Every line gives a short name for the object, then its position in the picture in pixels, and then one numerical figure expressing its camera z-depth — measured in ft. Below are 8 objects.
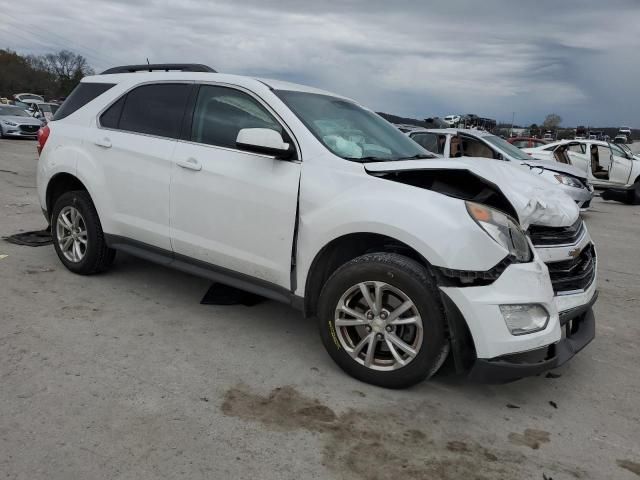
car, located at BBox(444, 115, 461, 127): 66.07
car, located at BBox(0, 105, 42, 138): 70.95
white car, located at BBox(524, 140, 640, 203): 46.06
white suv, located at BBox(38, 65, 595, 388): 9.45
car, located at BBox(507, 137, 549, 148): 54.05
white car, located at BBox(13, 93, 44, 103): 122.25
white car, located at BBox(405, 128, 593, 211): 32.09
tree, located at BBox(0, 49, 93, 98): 252.83
